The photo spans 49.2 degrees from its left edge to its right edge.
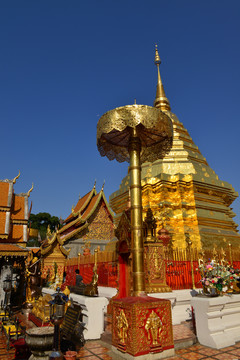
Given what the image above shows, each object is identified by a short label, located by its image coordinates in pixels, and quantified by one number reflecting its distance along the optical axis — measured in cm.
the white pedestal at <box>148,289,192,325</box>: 628
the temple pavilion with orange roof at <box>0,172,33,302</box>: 1113
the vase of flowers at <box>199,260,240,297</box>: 528
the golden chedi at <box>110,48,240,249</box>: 1155
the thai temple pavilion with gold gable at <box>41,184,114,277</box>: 1894
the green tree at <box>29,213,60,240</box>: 4769
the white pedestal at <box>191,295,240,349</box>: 477
